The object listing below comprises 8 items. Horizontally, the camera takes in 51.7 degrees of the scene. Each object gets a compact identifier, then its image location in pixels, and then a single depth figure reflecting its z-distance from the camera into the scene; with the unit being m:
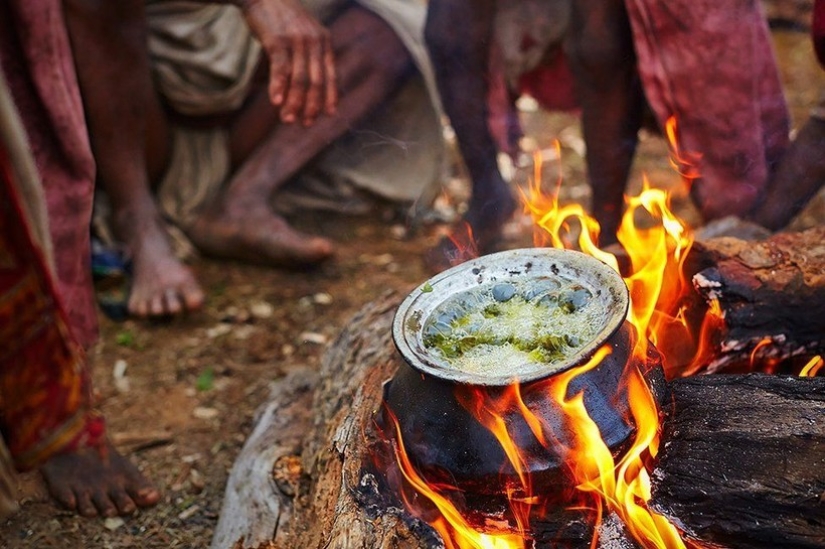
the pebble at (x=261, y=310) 3.89
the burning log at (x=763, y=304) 2.30
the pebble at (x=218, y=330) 3.78
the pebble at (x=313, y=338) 3.66
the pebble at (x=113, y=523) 2.69
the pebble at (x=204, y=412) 3.28
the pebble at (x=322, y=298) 3.92
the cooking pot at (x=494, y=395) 1.76
